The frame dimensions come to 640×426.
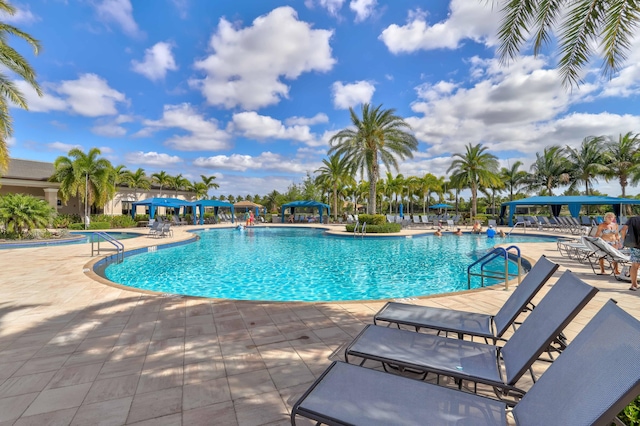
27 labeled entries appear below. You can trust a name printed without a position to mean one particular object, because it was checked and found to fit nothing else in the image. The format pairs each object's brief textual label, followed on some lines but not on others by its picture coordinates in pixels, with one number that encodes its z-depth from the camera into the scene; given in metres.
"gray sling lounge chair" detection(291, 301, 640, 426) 1.25
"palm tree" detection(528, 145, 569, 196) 33.25
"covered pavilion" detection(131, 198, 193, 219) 24.72
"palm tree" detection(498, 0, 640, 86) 4.70
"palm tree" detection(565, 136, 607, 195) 30.33
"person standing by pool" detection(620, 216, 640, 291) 4.88
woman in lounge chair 7.48
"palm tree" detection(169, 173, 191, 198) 39.81
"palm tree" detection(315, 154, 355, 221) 33.81
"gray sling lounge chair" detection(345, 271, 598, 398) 1.99
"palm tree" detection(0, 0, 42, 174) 10.16
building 25.64
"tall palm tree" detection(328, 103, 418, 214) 21.08
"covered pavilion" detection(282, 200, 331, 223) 32.03
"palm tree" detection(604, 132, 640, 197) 28.29
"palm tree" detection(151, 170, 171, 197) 38.22
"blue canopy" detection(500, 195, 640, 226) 22.06
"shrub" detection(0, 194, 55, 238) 14.52
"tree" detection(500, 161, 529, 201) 39.12
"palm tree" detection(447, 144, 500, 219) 29.78
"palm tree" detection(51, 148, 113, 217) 23.14
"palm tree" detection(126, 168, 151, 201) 33.00
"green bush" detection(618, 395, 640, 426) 1.70
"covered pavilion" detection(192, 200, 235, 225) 28.90
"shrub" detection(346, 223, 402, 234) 20.22
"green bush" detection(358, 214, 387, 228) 21.20
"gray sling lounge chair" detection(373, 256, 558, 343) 2.84
